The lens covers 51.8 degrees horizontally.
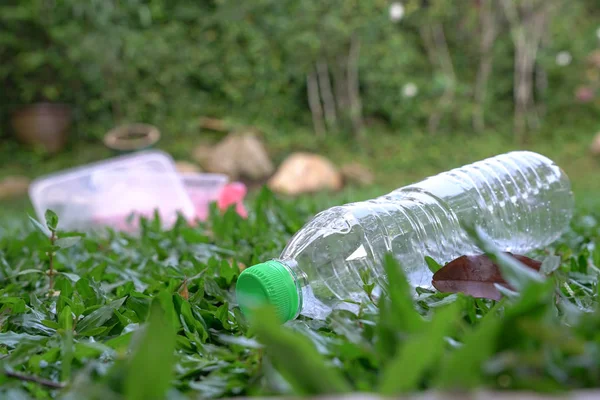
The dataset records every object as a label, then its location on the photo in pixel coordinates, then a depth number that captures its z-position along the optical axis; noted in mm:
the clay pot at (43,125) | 7762
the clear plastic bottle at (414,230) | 948
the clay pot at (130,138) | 6754
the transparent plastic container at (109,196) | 2729
